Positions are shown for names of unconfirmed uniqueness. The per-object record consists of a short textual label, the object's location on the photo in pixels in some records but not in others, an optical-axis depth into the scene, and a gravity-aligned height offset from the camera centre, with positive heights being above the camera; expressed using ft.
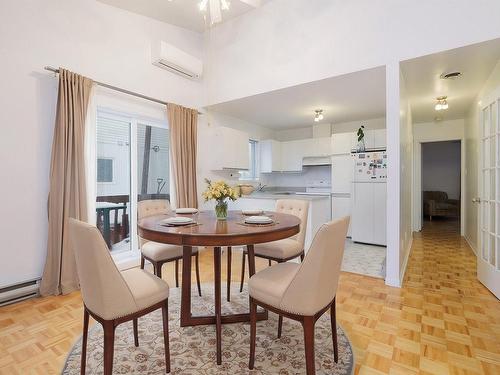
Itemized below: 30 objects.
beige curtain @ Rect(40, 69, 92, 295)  8.32 -0.02
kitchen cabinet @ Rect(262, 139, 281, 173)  18.39 +2.15
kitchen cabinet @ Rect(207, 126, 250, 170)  14.30 +2.07
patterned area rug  4.94 -3.36
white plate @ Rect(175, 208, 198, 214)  7.88 -0.71
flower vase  6.77 -0.59
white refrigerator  14.32 -0.66
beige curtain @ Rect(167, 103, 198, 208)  12.13 +1.68
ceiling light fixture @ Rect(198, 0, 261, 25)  7.06 +4.95
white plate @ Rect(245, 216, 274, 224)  6.02 -0.76
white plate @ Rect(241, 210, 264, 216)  7.55 -0.73
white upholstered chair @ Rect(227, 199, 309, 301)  7.54 -1.71
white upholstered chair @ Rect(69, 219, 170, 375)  4.09 -1.69
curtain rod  8.30 +3.75
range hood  17.70 +1.77
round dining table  4.90 -0.93
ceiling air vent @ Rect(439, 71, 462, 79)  9.91 +4.19
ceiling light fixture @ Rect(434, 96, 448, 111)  12.76 +4.07
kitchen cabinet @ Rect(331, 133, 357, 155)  16.01 +2.67
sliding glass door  10.68 +0.72
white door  8.13 -0.38
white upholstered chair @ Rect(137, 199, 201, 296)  7.30 -1.79
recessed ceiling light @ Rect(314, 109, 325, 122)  15.26 +4.16
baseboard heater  7.66 -3.09
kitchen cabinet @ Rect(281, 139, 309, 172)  18.31 +2.26
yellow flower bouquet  6.59 -0.20
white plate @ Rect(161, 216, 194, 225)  5.88 -0.76
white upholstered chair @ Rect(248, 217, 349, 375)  4.20 -1.75
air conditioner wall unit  11.33 +5.66
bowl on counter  14.23 -0.12
